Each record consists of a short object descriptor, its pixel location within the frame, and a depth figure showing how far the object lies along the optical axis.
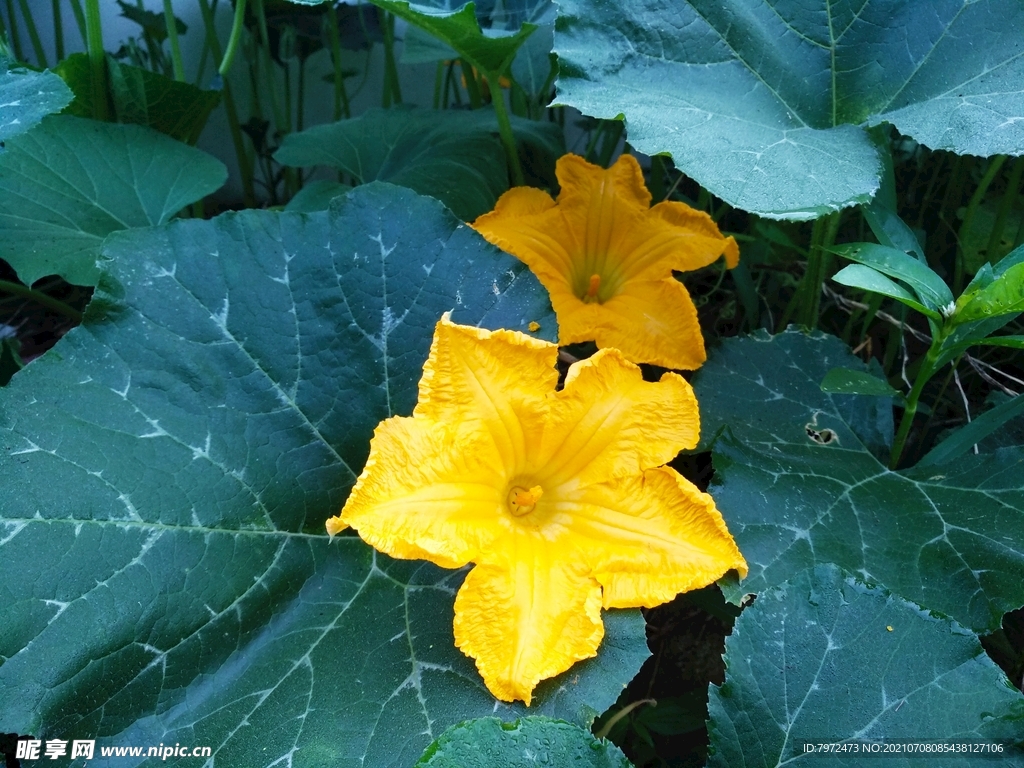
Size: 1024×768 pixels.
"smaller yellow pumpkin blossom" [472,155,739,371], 0.42
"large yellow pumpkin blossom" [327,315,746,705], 0.33
